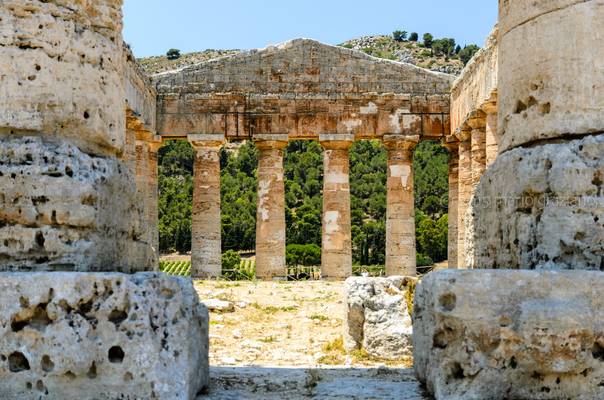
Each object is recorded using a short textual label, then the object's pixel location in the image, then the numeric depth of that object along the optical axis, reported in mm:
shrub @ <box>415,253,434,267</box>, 43781
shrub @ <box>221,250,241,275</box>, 44416
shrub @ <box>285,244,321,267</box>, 44625
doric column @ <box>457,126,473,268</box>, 21516
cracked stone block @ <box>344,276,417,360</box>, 10094
